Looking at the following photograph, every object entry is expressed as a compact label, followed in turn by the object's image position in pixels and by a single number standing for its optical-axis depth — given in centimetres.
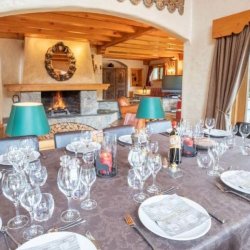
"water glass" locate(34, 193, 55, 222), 96
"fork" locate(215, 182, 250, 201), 114
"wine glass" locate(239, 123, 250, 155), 206
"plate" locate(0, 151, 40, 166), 155
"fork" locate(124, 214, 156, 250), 82
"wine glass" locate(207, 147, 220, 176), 147
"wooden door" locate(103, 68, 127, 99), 1070
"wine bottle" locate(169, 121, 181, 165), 154
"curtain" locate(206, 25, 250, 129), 278
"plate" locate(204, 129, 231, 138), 227
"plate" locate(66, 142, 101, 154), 176
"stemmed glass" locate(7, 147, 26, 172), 135
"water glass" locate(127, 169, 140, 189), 124
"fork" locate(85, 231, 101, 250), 81
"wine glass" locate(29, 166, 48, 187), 116
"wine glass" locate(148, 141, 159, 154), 161
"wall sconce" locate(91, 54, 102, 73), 739
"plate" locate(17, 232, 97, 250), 79
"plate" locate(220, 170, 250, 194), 121
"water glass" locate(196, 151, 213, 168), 152
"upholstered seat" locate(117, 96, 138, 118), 779
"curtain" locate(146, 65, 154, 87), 1132
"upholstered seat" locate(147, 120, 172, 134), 264
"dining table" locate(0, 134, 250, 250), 84
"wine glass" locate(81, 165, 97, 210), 106
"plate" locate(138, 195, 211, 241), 84
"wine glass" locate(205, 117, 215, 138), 222
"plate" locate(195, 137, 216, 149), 185
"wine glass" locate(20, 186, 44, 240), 90
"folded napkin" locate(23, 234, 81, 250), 79
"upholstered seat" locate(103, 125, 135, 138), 234
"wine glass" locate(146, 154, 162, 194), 122
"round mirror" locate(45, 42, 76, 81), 625
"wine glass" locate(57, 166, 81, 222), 102
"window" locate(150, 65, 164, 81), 1074
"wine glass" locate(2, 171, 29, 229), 98
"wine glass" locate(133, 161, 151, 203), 116
